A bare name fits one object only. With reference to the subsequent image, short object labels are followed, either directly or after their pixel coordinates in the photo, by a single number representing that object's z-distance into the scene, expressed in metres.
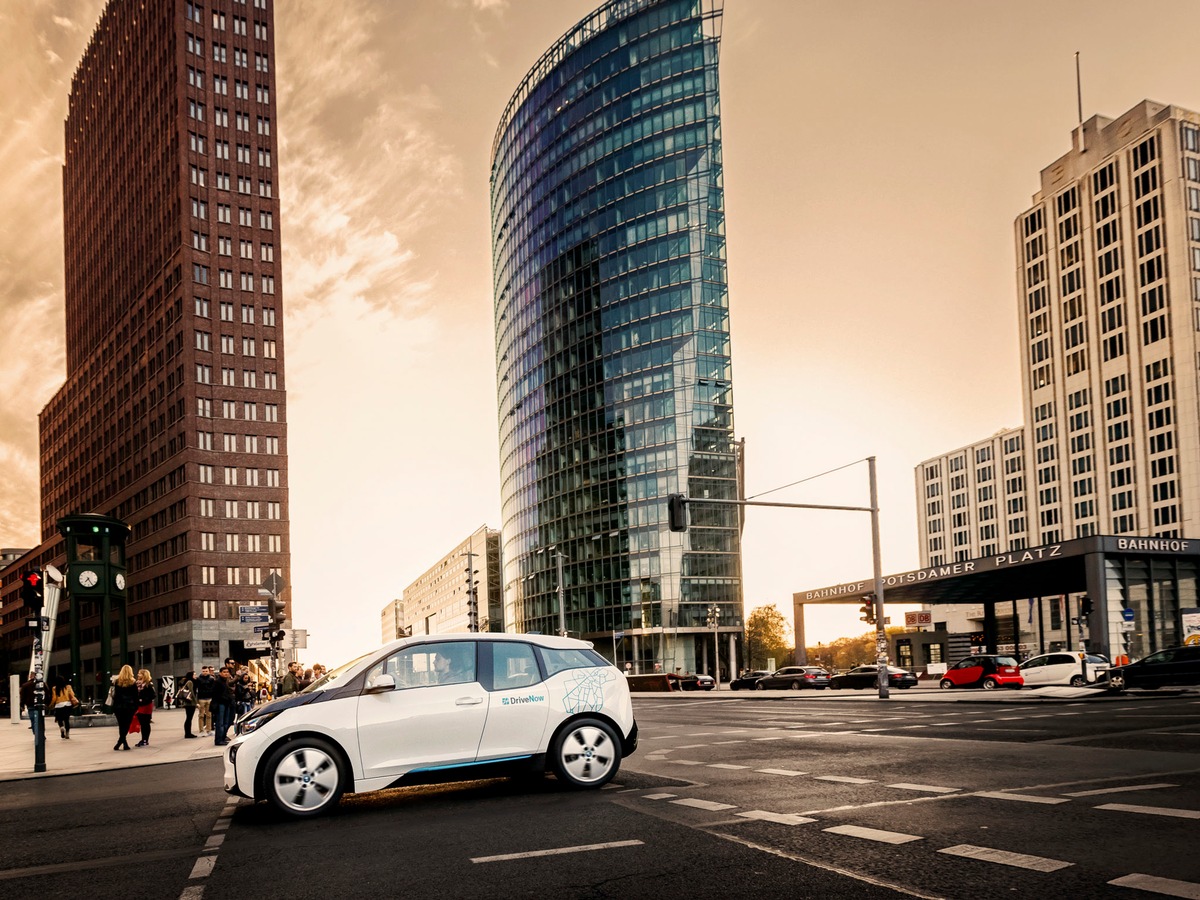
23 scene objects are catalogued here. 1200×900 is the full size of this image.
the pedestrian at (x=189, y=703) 28.12
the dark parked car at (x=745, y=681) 61.64
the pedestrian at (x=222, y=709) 23.22
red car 42.91
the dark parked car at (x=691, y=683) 63.94
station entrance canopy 45.53
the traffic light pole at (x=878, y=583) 34.71
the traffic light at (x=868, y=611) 36.31
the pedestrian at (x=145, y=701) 24.23
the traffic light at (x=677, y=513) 29.34
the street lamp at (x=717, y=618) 80.93
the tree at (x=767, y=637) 130.25
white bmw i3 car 9.46
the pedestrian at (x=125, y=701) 22.89
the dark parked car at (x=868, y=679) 52.44
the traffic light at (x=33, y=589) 18.19
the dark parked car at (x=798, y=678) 53.22
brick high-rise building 106.88
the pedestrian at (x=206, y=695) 26.17
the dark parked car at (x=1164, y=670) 31.56
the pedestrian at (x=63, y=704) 31.81
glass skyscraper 99.50
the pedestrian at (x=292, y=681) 23.58
